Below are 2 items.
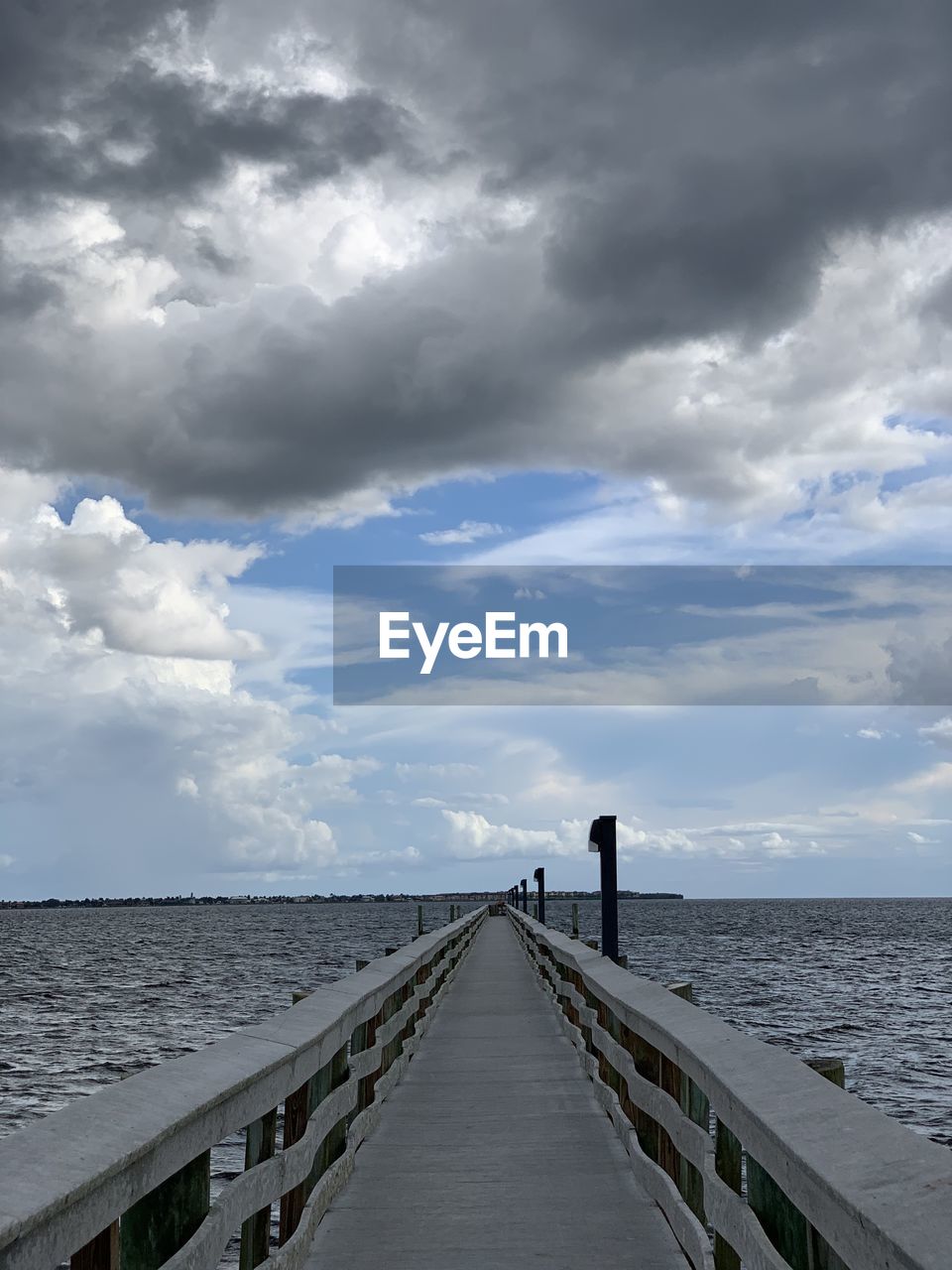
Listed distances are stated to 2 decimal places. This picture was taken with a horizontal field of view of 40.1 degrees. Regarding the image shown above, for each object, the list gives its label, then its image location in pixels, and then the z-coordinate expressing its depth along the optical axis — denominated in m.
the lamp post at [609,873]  14.46
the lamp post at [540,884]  42.81
